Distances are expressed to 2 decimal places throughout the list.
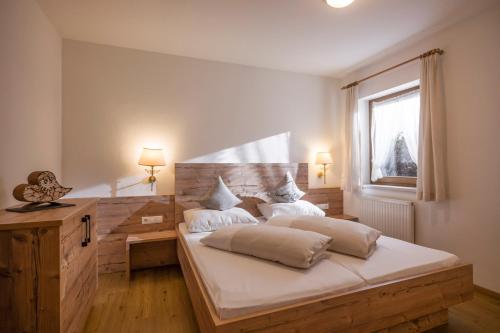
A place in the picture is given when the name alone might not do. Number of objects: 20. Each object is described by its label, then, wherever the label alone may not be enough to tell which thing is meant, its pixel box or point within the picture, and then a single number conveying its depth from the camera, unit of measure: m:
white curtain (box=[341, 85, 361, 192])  3.54
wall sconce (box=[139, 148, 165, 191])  2.78
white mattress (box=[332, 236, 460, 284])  1.56
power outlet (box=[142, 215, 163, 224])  2.91
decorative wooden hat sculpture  1.46
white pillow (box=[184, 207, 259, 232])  2.52
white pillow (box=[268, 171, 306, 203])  3.27
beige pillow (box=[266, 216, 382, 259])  1.76
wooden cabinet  1.18
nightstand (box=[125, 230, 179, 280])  2.76
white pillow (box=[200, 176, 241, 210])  2.89
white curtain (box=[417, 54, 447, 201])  2.49
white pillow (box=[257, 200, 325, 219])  2.98
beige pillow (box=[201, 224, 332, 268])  1.56
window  3.01
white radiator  2.83
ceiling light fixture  2.05
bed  1.23
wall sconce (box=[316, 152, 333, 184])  3.68
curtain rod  2.55
